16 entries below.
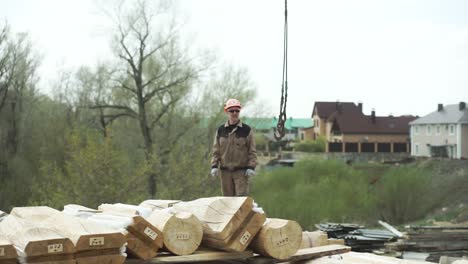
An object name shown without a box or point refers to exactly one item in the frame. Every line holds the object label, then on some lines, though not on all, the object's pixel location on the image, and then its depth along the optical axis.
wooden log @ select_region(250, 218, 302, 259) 11.64
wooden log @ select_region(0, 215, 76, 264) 9.44
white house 118.73
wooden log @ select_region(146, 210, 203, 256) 11.14
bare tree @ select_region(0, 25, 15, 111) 60.50
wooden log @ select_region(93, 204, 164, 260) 10.83
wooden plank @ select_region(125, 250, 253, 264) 10.95
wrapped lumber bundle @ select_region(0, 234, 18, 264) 9.39
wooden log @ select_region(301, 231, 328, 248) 14.70
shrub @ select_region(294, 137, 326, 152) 133.35
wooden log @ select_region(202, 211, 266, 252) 11.35
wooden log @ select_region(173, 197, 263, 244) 11.33
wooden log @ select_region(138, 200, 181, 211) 13.28
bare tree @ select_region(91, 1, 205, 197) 68.36
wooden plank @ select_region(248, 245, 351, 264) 11.83
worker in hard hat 17.11
